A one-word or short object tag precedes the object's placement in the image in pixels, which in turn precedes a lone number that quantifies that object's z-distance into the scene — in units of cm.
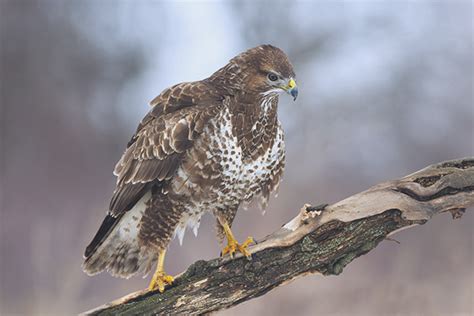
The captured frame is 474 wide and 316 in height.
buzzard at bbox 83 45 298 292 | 869
